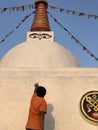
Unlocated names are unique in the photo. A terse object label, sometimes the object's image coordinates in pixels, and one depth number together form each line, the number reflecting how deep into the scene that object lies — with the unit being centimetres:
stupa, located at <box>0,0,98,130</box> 882
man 717
